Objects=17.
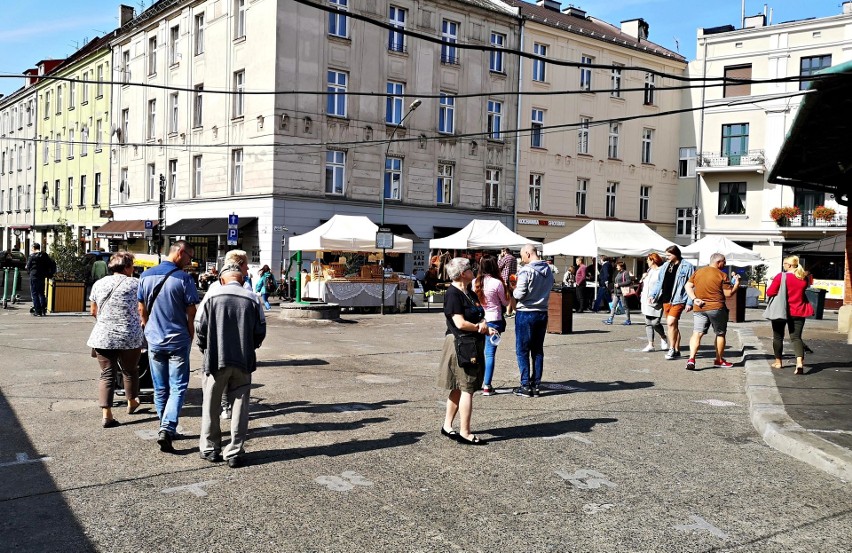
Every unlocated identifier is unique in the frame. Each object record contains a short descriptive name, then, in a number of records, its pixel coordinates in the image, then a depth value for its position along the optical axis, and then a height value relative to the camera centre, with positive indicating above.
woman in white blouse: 7.16 -0.72
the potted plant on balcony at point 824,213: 37.09 +2.79
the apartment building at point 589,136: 38.59 +7.01
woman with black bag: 6.59 -0.78
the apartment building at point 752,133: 38.41 +7.36
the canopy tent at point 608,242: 25.05 +0.78
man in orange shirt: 11.40 -0.46
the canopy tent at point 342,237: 23.59 +0.67
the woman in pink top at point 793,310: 11.11 -0.60
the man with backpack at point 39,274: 18.44 -0.56
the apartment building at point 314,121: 30.42 +6.06
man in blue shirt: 6.65 -0.60
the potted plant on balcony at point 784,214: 38.66 +2.81
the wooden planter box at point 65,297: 19.39 -1.16
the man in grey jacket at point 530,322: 9.20 -0.73
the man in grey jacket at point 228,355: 5.90 -0.77
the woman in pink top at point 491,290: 8.57 -0.32
